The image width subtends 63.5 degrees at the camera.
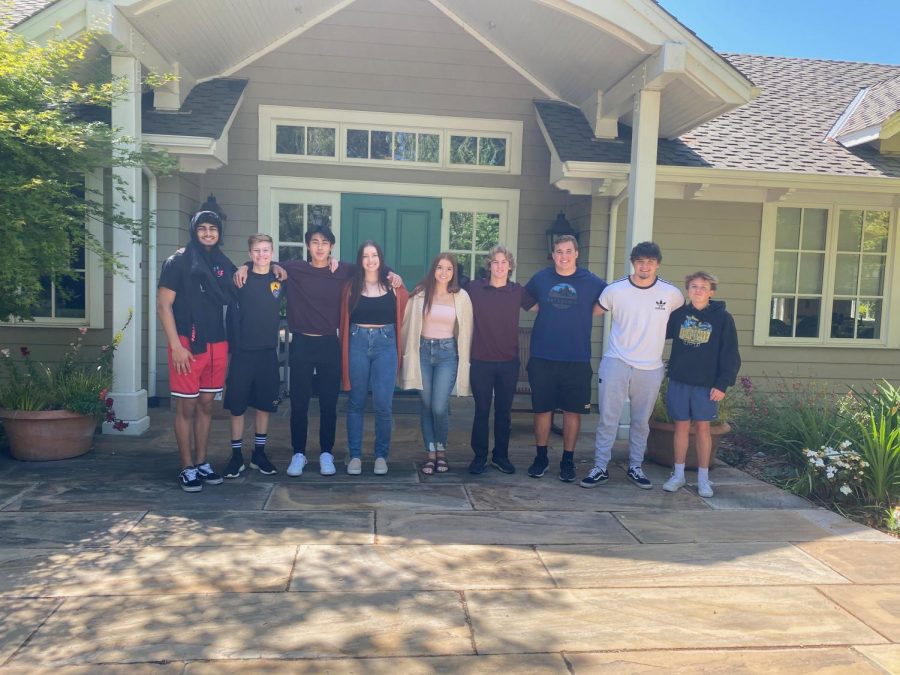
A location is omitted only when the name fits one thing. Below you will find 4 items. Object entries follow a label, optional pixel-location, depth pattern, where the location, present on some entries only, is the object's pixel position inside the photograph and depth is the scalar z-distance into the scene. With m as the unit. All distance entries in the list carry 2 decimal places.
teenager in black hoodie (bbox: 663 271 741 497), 4.71
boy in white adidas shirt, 4.78
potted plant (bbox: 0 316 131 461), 5.09
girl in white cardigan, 4.89
